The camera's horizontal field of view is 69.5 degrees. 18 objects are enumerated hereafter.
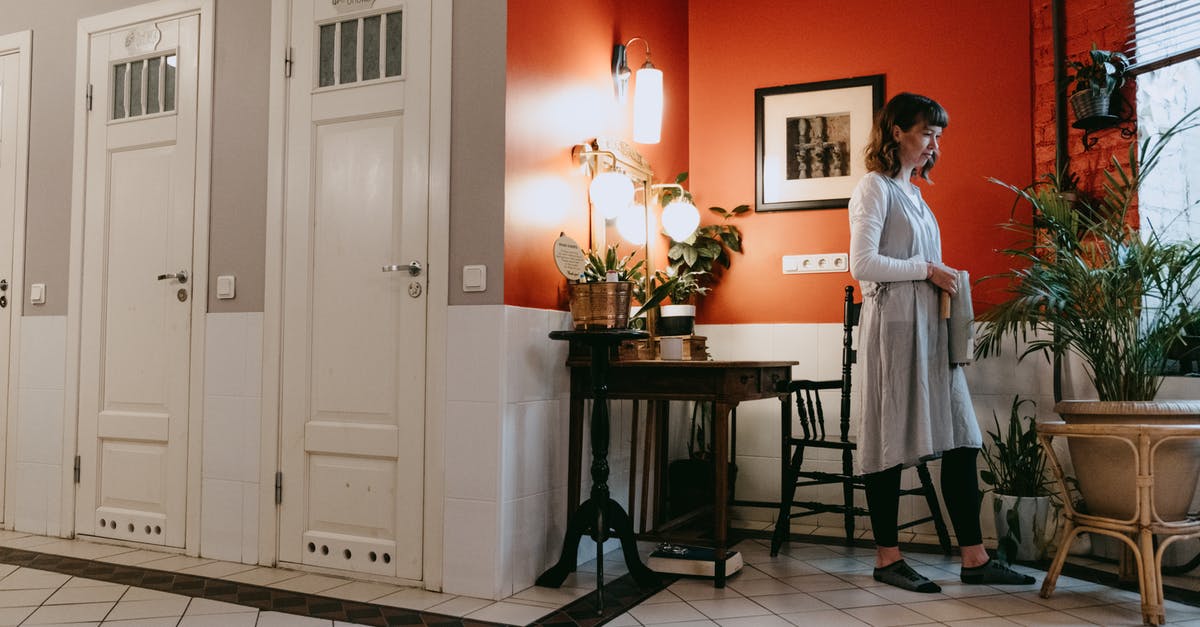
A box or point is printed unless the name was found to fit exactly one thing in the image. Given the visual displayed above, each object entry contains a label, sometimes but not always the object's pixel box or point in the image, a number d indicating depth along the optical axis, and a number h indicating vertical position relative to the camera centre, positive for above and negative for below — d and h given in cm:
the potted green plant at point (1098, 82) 355 +108
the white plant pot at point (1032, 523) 338 -72
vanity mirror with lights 362 +61
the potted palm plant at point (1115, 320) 281 +8
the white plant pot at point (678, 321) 374 +7
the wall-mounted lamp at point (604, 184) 360 +64
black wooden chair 354 -52
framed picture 428 +100
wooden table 305 -19
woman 293 -6
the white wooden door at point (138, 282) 360 +21
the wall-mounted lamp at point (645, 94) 398 +113
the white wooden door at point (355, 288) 310 +17
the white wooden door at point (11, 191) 405 +66
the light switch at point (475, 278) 298 +20
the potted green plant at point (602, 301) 318 +13
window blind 346 +126
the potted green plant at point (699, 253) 428 +43
